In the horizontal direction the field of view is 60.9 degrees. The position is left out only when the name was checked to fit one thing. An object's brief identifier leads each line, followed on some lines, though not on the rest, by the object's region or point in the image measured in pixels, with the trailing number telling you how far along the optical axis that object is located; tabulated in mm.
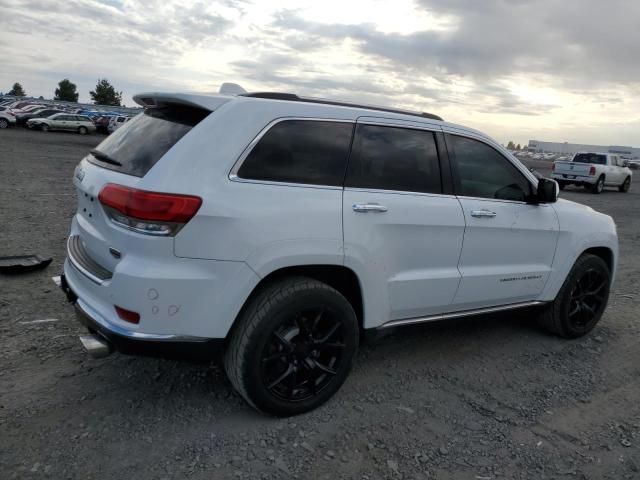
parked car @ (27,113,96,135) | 36584
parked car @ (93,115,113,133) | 40375
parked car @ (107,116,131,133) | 38338
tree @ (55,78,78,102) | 100500
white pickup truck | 21312
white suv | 2826
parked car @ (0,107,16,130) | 35281
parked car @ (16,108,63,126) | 37000
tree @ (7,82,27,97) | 104812
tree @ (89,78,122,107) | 99250
